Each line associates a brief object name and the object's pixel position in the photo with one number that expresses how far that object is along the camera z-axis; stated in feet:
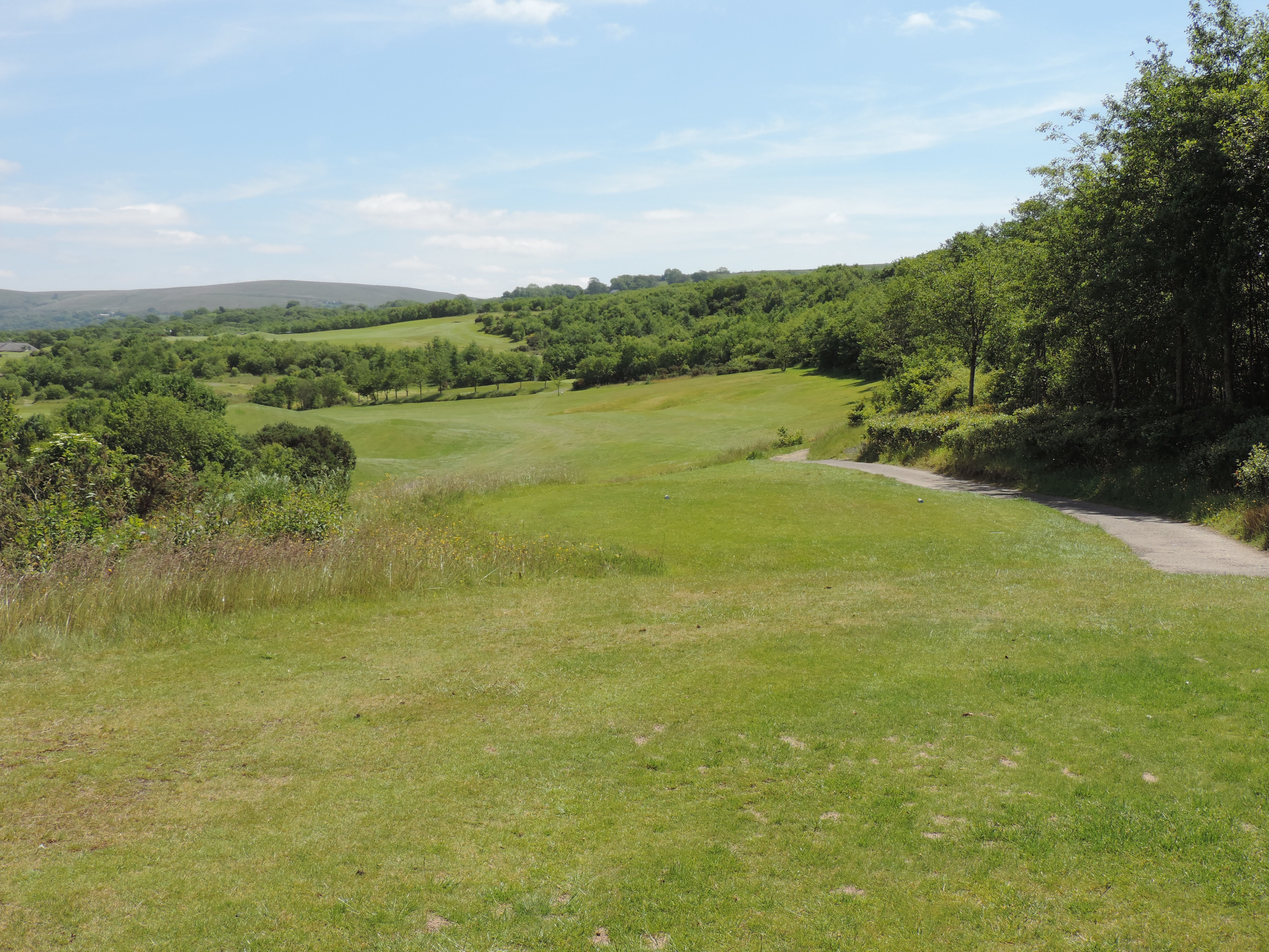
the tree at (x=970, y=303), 128.88
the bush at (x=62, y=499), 39.78
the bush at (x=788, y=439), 168.25
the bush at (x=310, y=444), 211.82
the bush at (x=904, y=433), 114.62
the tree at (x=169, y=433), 198.39
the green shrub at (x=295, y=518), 48.88
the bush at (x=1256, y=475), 60.18
